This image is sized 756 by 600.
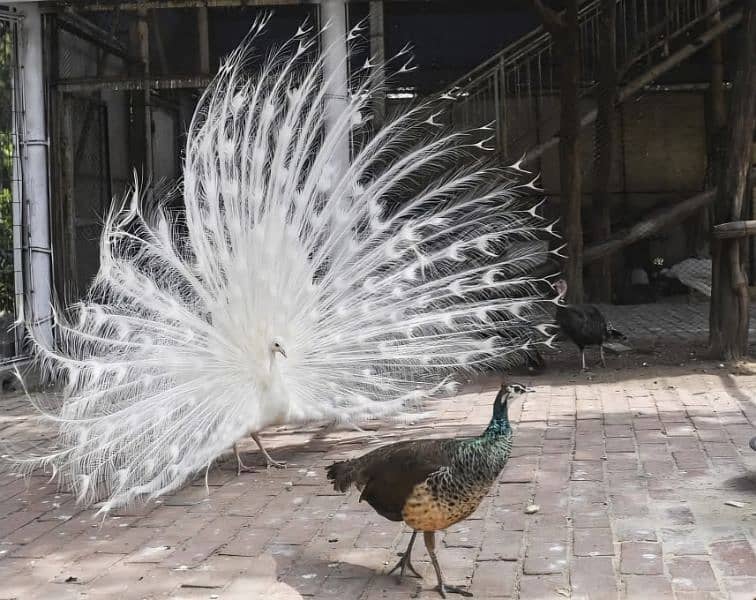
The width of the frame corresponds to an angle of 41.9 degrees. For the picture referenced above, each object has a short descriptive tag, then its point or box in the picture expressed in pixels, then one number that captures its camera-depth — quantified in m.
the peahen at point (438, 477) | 4.12
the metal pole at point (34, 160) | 10.48
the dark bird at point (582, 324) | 9.70
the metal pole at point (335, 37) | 10.19
